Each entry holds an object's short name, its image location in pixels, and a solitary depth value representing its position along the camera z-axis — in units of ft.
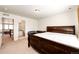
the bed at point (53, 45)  4.43
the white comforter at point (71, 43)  4.09
